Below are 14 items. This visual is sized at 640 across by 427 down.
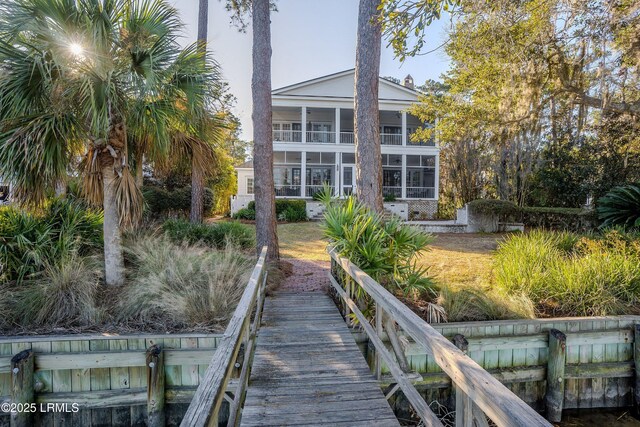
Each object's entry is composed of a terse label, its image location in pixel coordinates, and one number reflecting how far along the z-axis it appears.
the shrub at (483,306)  4.49
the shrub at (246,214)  18.22
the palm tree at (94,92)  4.49
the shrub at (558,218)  12.95
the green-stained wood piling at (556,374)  4.12
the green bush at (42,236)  5.10
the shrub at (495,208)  14.33
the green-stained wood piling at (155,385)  3.66
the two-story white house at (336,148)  20.48
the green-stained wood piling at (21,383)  3.50
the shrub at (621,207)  8.80
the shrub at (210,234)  8.46
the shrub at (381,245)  4.48
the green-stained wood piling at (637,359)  4.34
